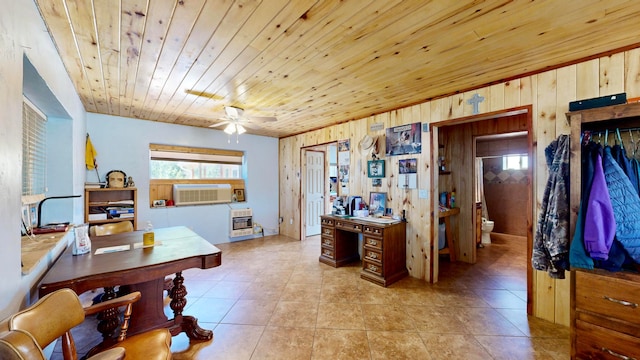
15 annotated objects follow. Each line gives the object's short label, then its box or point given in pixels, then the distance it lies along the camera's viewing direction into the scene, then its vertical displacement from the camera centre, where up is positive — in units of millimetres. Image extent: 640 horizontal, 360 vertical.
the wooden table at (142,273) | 1490 -589
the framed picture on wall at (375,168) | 3690 +187
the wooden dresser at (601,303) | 1402 -741
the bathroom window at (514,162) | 5859 +443
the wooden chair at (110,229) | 2803 -566
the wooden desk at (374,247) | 3107 -926
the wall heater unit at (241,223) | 5164 -910
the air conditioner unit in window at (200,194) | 4566 -254
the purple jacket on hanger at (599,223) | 1480 -264
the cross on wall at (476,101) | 2686 +877
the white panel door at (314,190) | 5508 -226
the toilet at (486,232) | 5152 -1097
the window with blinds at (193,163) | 4508 +364
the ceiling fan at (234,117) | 3037 +930
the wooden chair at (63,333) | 744 -633
